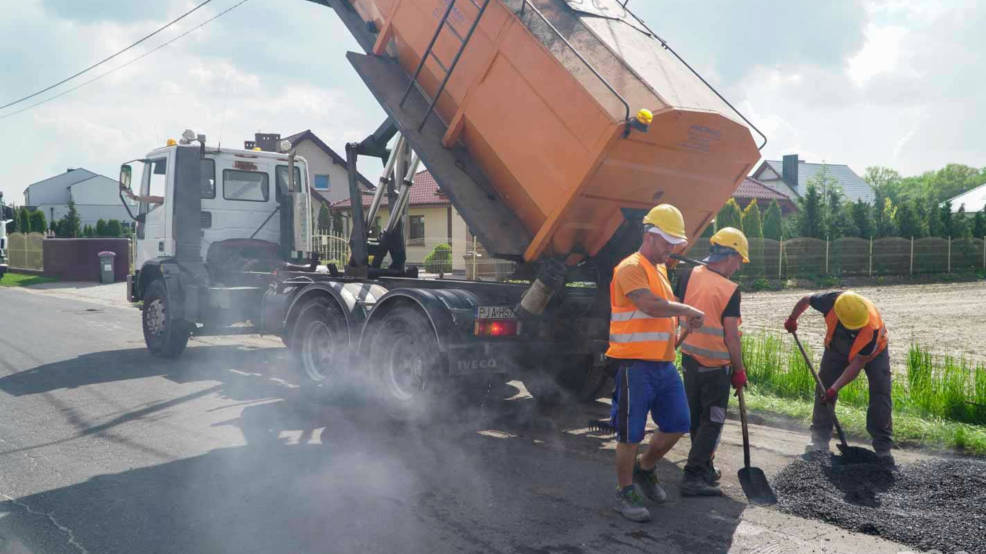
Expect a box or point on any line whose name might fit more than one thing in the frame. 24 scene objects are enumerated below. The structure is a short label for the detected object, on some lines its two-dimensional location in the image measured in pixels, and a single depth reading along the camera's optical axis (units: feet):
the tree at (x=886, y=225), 87.61
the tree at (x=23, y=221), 133.69
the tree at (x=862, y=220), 85.81
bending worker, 17.57
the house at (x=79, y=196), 248.73
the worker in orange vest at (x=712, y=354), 15.21
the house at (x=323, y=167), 134.31
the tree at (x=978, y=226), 92.68
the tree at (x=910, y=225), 87.10
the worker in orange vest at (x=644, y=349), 13.66
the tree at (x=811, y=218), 81.20
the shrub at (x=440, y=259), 58.90
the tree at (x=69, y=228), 136.98
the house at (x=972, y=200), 156.22
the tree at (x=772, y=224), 81.82
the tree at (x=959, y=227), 89.04
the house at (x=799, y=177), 169.27
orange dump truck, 17.33
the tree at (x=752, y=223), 78.69
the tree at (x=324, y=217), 105.70
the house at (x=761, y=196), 123.38
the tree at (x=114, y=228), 132.16
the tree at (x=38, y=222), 135.64
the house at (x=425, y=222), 85.76
